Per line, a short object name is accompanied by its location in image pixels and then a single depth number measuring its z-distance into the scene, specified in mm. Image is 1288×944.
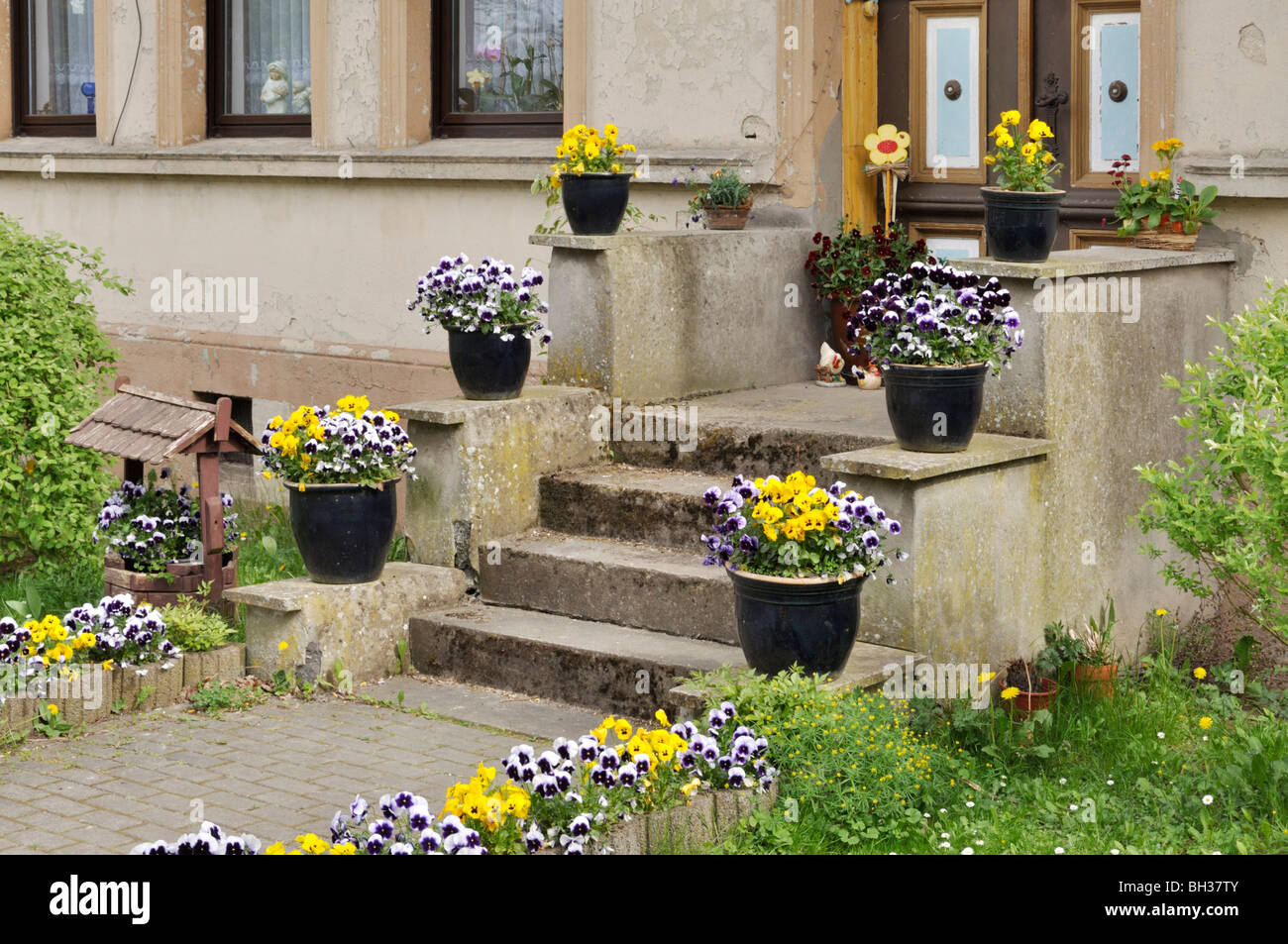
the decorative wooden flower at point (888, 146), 8570
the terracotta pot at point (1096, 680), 6367
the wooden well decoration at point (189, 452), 7238
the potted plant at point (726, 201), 8414
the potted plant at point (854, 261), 8391
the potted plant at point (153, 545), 7258
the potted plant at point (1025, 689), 6242
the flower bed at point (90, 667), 6223
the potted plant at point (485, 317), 7355
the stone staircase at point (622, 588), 6457
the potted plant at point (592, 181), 7738
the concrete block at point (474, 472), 7320
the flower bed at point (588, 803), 4297
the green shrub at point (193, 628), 6758
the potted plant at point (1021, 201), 6598
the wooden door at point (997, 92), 7926
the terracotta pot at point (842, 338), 8602
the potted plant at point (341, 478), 6773
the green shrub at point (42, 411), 8125
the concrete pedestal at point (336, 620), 6750
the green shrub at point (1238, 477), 5445
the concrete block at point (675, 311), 7789
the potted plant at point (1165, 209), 7105
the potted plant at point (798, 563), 5578
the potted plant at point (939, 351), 6184
